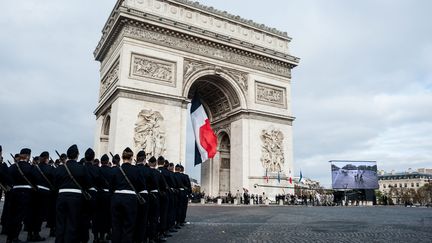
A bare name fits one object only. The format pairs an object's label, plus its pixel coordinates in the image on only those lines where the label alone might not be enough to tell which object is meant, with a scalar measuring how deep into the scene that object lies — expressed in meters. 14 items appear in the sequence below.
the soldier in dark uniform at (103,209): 7.34
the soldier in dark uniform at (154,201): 7.09
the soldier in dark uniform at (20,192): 7.32
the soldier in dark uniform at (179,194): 9.68
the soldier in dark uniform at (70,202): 5.91
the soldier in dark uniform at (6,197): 7.75
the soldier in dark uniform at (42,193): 7.90
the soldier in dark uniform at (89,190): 6.50
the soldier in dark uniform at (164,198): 7.88
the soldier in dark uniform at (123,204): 5.91
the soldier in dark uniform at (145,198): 6.59
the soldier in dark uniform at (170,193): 8.48
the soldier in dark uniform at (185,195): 10.34
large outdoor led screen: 38.78
